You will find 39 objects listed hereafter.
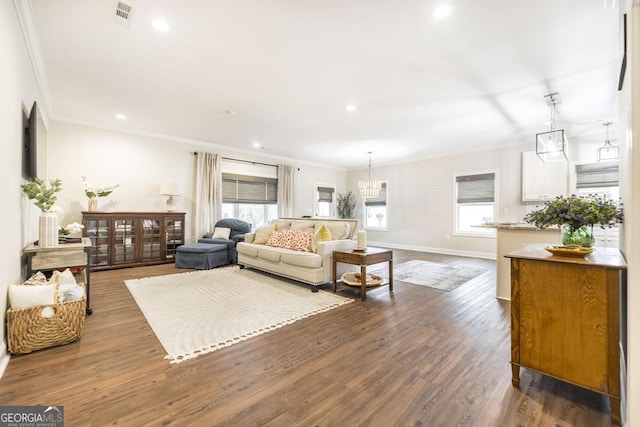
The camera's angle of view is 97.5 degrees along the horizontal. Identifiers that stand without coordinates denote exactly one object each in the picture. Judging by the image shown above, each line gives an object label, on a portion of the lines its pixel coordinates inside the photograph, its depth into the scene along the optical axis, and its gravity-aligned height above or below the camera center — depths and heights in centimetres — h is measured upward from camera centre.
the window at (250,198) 690 +34
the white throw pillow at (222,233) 589 -46
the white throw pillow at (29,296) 205 -65
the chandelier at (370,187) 687 +63
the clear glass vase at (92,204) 486 +10
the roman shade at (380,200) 871 +42
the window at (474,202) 662 +29
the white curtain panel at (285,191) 775 +59
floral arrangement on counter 169 +1
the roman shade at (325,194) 902 +59
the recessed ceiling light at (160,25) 236 +159
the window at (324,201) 891 +38
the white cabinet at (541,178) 545 +72
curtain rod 629 +128
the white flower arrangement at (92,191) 483 +34
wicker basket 203 -89
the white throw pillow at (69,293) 232 -70
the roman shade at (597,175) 502 +74
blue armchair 564 -51
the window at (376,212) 877 +3
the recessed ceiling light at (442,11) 214 +158
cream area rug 239 -106
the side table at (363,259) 348 -61
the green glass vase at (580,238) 177 -15
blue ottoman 506 -83
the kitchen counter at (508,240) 336 -32
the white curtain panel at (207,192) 620 +43
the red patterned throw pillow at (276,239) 462 -46
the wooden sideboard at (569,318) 146 -59
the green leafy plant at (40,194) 253 +14
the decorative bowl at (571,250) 163 -21
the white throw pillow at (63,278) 254 -63
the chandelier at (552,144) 350 +89
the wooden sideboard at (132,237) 483 -49
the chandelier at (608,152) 446 +101
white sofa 380 -65
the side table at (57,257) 253 -44
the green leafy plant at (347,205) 927 +23
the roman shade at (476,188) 660 +63
